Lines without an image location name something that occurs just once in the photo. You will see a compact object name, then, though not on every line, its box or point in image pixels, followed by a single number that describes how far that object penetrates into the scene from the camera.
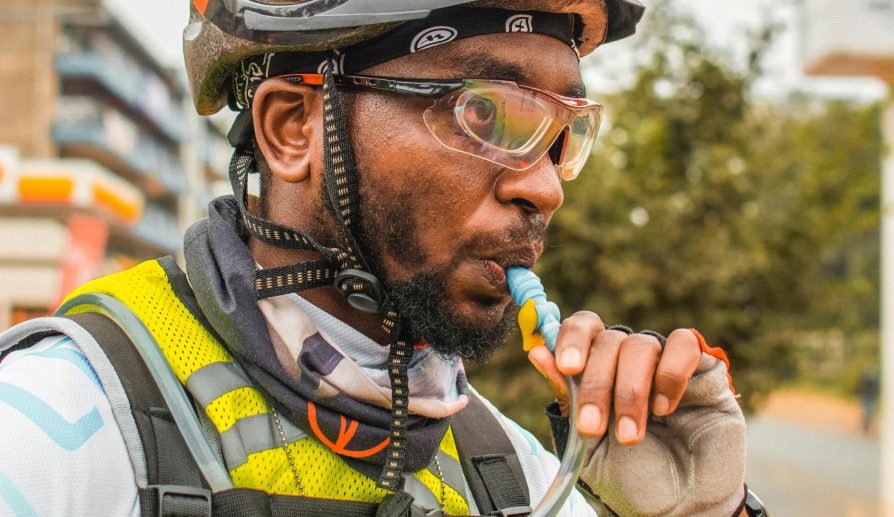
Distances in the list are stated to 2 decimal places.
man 1.67
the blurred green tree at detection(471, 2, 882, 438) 6.38
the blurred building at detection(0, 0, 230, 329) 21.06
